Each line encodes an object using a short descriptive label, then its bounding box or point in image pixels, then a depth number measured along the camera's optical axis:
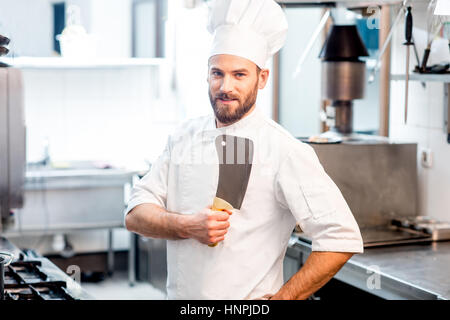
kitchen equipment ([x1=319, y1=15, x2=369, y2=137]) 2.85
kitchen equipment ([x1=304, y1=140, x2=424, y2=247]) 2.71
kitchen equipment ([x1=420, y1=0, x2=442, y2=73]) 2.37
